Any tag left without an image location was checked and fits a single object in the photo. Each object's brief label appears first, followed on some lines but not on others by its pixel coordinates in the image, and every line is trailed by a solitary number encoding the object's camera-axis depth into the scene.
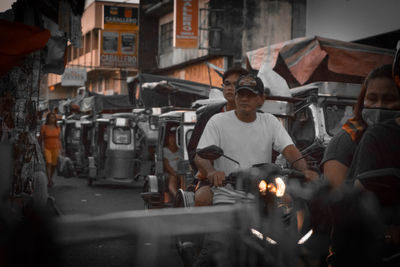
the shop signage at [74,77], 31.50
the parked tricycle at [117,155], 15.62
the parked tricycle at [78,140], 19.44
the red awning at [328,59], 10.46
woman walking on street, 14.07
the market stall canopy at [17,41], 5.22
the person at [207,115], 4.26
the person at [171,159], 9.31
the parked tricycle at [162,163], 8.41
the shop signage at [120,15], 25.91
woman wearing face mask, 2.84
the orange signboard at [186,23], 20.23
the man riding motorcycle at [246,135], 4.21
